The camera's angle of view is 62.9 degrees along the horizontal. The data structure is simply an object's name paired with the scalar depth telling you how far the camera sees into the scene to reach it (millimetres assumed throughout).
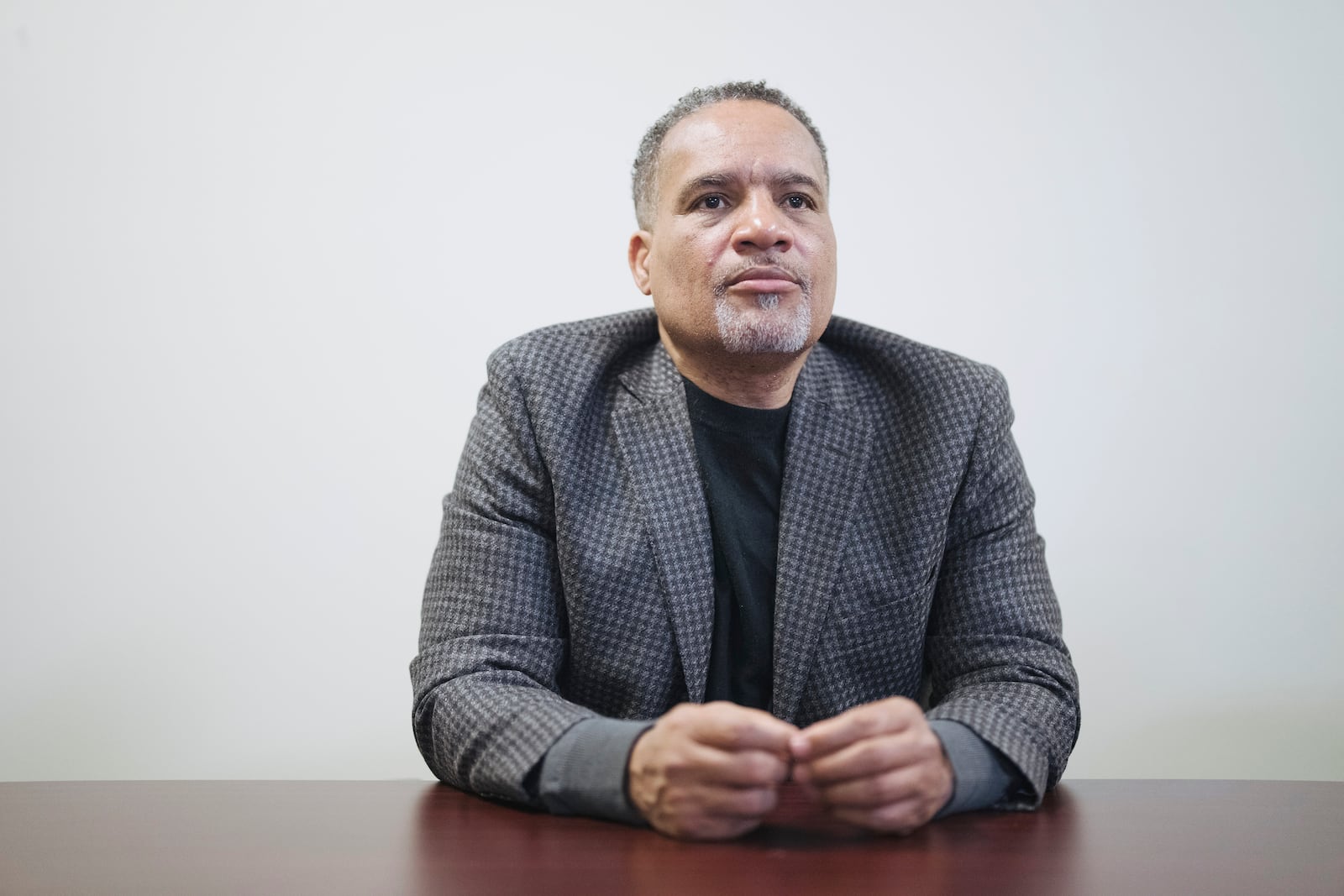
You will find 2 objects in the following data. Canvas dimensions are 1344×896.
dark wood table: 805
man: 1400
